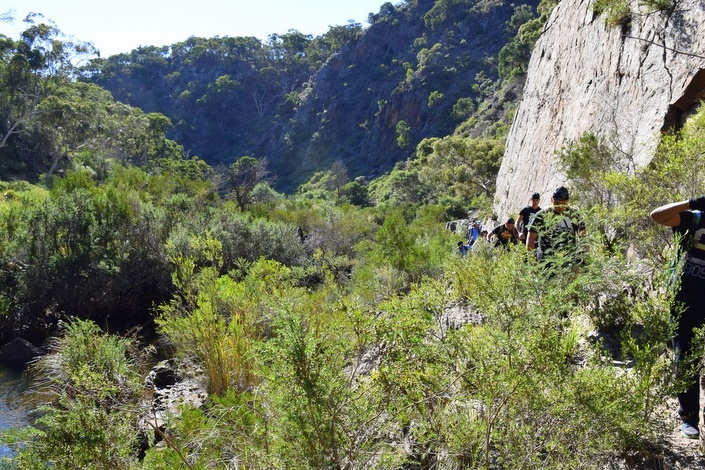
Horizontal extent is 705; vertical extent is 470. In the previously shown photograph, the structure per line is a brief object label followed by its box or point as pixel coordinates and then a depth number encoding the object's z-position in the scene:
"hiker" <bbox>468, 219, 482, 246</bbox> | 11.28
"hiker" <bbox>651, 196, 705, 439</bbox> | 2.81
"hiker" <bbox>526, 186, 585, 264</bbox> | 4.27
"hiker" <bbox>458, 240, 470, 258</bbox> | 9.98
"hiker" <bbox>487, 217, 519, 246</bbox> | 6.85
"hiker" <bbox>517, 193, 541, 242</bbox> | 5.69
